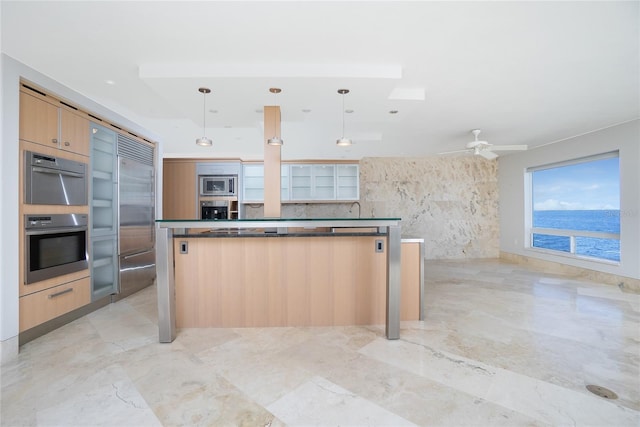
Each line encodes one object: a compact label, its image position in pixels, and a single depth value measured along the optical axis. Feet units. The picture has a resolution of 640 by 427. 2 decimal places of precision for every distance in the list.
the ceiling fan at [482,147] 13.96
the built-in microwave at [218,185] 20.15
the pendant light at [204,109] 9.05
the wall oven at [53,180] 7.85
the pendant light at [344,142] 10.64
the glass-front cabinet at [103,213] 10.38
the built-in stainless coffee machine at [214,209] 20.04
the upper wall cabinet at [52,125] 7.84
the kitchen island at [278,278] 8.75
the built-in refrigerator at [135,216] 11.79
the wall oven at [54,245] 7.87
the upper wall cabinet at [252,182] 21.20
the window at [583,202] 14.88
